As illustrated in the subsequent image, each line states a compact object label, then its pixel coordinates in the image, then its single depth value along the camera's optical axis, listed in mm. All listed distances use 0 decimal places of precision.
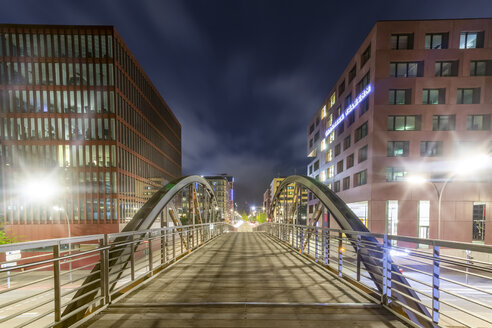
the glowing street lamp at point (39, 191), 28109
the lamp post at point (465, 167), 19578
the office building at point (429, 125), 20016
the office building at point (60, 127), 28312
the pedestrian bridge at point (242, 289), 3523
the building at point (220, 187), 106125
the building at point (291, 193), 61875
